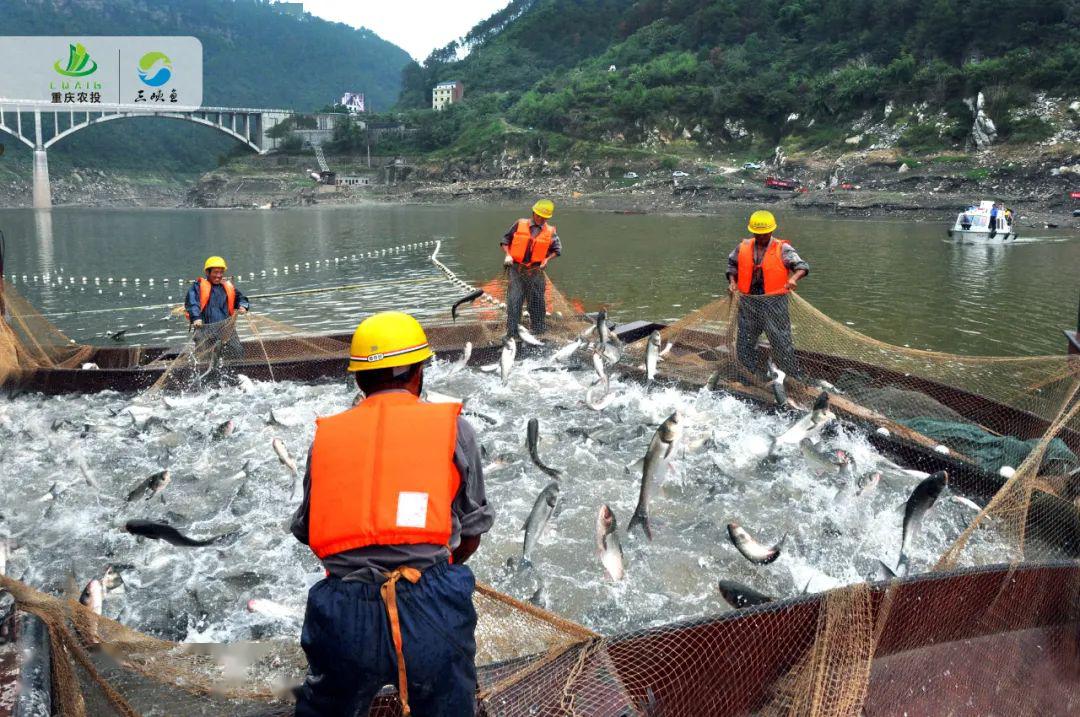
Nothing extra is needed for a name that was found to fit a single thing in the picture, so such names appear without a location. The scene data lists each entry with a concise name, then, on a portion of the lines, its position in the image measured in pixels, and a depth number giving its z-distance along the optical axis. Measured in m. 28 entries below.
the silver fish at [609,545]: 5.11
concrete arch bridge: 94.38
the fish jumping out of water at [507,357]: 10.21
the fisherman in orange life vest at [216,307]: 10.52
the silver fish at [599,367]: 9.64
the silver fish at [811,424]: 7.34
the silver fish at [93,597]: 4.86
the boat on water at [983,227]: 33.87
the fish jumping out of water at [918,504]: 5.39
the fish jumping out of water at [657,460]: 5.71
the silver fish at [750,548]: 5.49
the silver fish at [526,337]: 11.45
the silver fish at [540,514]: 5.55
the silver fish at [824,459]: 7.33
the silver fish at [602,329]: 10.70
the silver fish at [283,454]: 7.01
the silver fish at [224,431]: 8.73
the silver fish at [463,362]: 10.93
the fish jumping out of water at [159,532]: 5.38
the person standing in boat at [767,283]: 9.18
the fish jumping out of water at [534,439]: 7.59
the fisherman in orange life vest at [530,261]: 11.66
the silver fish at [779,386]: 8.77
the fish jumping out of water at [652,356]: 9.70
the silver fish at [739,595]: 4.78
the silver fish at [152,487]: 6.80
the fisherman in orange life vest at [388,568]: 2.70
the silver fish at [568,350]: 11.00
